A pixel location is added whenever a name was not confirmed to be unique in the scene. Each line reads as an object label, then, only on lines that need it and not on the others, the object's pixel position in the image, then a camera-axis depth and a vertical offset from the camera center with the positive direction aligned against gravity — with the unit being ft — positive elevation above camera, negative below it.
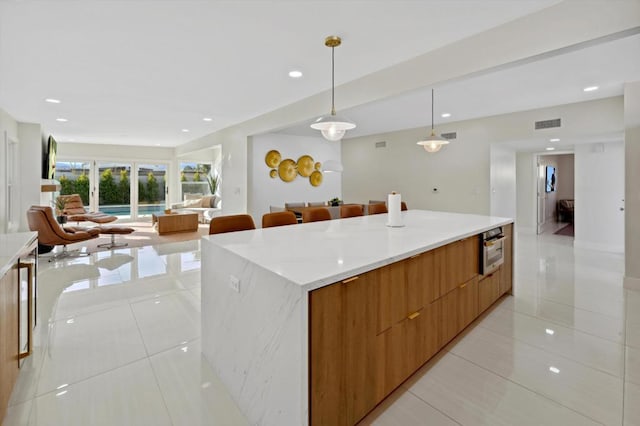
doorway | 26.86 +1.62
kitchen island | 4.36 -1.80
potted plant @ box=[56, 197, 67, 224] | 26.73 +0.14
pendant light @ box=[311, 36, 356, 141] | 9.83 +2.94
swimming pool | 33.97 -0.12
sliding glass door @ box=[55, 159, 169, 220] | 32.30 +2.49
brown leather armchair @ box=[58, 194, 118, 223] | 25.36 -0.45
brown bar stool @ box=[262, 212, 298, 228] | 10.45 -0.35
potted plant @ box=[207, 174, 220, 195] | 36.96 +3.02
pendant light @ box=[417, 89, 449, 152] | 15.87 +3.45
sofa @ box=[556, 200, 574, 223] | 31.17 +0.04
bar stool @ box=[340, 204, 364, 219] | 13.74 -0.08
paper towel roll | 9.47 -0.05
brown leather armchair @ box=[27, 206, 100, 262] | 15.64 -1.08
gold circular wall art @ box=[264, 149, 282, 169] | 24.67 +4.02
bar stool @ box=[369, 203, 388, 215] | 15.06 +0.02
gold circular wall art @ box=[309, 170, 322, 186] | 28.09 +2.79
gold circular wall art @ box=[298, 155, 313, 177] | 27.04 +3.80
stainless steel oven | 8.91 -1.20
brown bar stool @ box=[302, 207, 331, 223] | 11.88 -0.23
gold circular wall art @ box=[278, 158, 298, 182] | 25.59 +3.24
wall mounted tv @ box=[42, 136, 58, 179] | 22.74 +3.53
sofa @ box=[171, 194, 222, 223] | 32.63 +0.37
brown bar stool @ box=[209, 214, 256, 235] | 8.62 -0.44
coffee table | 25.09 -1.22
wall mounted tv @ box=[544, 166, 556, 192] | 29.32 +2.94
